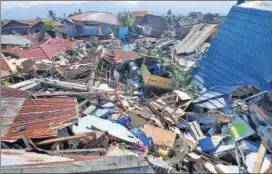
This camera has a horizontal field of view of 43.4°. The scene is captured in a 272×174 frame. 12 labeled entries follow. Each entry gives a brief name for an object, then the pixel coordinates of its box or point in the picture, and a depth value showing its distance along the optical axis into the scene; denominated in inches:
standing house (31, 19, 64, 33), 1848.4
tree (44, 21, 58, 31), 1814.2
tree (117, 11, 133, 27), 2174.0
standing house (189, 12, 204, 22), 2555.6
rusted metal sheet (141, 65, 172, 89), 712.4
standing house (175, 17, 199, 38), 1687.1
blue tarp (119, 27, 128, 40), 1747.3
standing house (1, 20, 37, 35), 1845.5
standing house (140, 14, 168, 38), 1847.3
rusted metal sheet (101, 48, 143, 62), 897.5
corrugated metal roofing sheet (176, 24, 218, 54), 1083.9
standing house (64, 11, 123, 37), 1765.5
